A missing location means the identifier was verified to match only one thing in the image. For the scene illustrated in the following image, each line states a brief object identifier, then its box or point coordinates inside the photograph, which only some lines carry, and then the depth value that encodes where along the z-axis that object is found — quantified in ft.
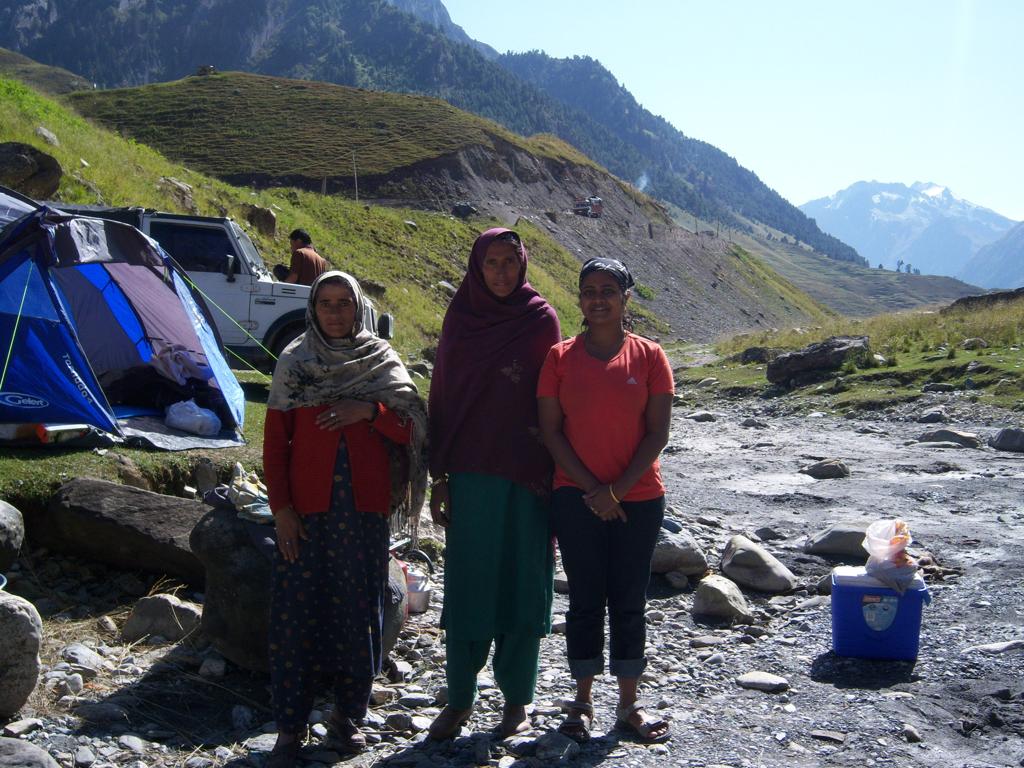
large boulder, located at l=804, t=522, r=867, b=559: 21.13
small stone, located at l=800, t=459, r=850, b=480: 31.40
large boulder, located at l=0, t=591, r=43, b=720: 11.18
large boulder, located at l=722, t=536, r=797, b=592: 19.04
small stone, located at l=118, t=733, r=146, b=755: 11.46
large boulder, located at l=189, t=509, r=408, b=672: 13.58
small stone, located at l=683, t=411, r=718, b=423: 48.64
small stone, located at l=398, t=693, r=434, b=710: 13.28
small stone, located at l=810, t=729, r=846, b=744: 11.50
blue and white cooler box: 14.01
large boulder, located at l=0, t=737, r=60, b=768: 9.39
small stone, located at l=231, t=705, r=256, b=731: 12.37
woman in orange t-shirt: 11.23
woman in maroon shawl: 11.31
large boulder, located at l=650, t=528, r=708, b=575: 19.47
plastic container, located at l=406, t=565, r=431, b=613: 16.83
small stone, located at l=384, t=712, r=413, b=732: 12.37
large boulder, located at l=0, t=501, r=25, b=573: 15.57
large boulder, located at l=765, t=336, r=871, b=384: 54.90
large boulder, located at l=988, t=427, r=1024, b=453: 34.37
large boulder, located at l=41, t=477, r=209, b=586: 16.63
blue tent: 20.16
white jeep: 35.58
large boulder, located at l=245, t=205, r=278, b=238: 69.77
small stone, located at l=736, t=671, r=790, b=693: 13.57
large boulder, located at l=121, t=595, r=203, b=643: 14.83
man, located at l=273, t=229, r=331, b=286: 34.88
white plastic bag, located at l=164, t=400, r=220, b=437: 22.72
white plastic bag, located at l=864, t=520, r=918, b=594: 14.07
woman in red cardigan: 11.09
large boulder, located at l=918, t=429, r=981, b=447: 35.70
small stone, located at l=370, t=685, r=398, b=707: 13.26
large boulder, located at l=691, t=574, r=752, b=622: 17.13
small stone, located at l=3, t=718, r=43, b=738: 11.30
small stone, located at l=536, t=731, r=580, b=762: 11.14
